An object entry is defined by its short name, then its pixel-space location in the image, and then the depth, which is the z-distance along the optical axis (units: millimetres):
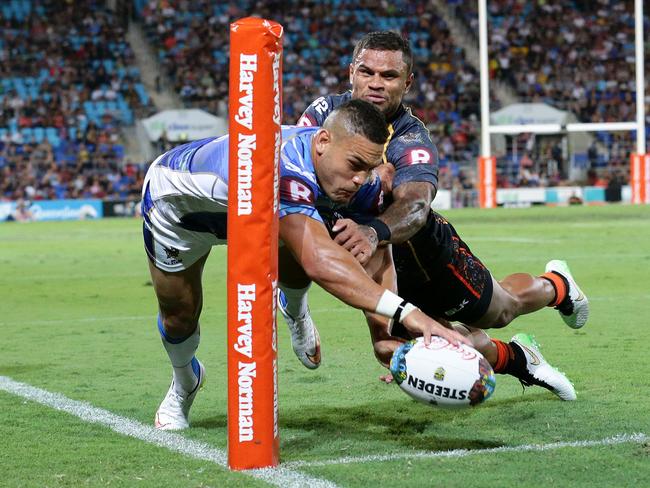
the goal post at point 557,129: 59406
